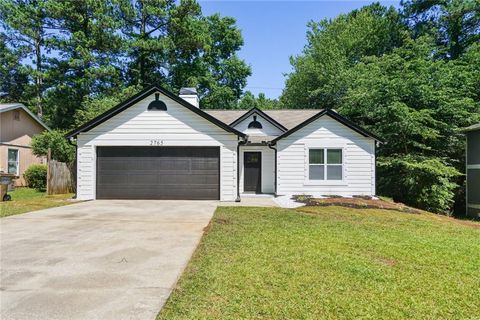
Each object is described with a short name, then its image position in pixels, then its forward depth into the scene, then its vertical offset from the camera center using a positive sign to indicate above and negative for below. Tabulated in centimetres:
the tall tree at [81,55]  2806 +1018
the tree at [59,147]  1769 +93
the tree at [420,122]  1479 +226
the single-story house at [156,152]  1303 +50
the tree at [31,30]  2770 +1216
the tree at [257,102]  3688 +806
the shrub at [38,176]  1773 -73
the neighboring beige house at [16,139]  1955 +163
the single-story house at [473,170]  1552 -23
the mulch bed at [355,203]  1130 -146
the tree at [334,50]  2923 +1181
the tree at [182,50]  3053 +1168
